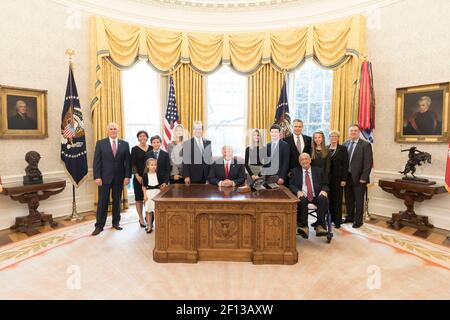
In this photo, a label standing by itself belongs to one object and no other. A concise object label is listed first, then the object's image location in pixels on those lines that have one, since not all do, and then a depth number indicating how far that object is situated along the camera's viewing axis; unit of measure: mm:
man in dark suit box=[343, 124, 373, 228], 5574
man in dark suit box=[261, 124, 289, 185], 5361
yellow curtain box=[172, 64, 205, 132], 7305
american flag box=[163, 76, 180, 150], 6707
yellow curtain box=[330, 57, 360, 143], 6387
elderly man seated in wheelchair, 4762
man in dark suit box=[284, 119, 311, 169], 5559
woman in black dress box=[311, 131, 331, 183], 5320
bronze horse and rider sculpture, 5344
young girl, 5062
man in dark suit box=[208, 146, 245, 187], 4984
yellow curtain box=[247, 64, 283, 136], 7254
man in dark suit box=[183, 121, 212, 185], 5391
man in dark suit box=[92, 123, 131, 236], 5234
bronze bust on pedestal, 5392
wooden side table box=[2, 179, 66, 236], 5152
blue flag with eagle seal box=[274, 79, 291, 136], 6814
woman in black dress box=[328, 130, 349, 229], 5461
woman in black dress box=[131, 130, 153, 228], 5359
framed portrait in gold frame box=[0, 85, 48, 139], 5398
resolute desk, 3986
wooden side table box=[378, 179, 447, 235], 5258
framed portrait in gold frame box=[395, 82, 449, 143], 5473
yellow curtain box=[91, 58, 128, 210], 6461
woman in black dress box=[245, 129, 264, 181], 5336
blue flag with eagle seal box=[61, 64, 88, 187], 5836
